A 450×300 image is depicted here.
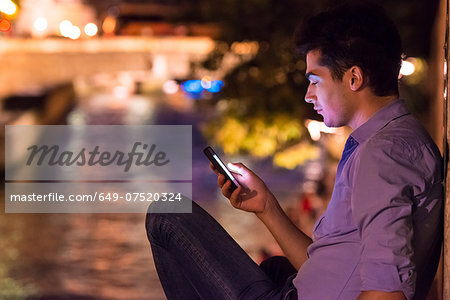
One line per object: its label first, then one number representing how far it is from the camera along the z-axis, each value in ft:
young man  11.64
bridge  125.85
